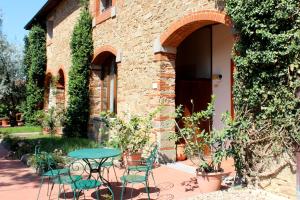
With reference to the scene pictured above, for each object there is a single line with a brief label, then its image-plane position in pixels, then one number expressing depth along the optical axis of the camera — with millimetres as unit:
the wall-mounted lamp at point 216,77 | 8291
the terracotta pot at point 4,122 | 19136
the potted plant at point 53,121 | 12787
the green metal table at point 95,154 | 4680
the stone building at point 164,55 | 7238
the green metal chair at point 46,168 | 5125
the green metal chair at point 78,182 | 4626
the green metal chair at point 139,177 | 4773
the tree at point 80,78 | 11430
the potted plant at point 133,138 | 7278
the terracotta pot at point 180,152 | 7905
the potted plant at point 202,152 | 5211
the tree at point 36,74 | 16859
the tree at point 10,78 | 18359
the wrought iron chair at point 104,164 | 5677
